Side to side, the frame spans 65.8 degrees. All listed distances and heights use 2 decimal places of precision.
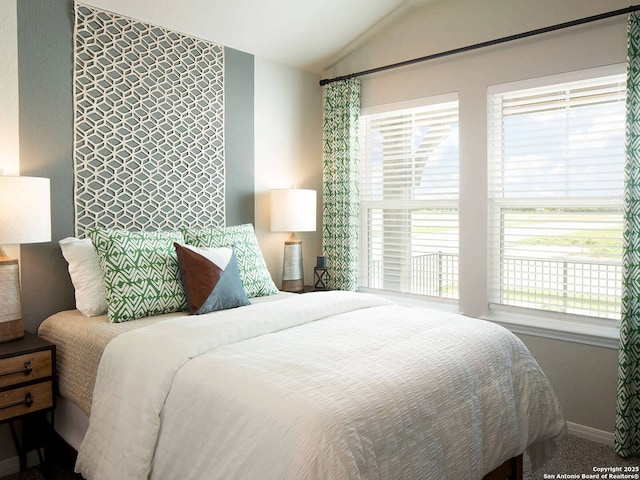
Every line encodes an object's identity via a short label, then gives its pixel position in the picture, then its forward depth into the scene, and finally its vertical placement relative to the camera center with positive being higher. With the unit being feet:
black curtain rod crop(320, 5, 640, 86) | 9.14 +4.06
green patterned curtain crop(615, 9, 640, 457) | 8.79 -0.78
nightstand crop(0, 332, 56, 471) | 7.03 -2.17
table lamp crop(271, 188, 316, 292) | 12.25 +0.22
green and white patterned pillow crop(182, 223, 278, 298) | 10.01 -0.43
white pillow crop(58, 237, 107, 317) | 8.42 -0.81
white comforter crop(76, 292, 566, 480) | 4.71 -1.90
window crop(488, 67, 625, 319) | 9.66 +0.70
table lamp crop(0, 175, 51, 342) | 7.43 +0.05
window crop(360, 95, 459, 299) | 12.05 +0.81
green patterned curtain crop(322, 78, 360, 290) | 13.39 +1.22
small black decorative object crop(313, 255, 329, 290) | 13.00 -1.21
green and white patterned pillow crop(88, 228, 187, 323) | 8.14 -0.77
